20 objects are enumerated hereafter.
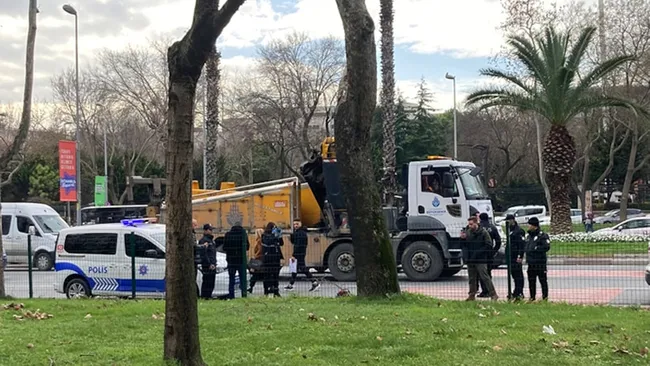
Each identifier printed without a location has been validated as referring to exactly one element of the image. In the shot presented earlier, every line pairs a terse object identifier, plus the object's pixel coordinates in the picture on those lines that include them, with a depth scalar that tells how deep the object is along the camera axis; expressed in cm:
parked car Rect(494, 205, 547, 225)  4650
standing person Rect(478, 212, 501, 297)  1329
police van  1460
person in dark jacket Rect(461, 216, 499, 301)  1318
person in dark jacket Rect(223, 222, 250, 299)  1455
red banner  3042
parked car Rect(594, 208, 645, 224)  4617
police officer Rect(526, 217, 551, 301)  1281
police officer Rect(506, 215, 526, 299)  1306
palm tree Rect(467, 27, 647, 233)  2588
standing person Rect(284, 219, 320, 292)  1714
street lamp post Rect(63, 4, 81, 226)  3194
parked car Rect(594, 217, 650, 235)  2790
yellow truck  1778
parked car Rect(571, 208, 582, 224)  4681
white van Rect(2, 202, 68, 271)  2605
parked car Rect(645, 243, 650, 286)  1358
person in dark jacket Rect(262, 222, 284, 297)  1495
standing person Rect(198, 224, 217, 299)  1409
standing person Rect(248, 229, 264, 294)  1513
